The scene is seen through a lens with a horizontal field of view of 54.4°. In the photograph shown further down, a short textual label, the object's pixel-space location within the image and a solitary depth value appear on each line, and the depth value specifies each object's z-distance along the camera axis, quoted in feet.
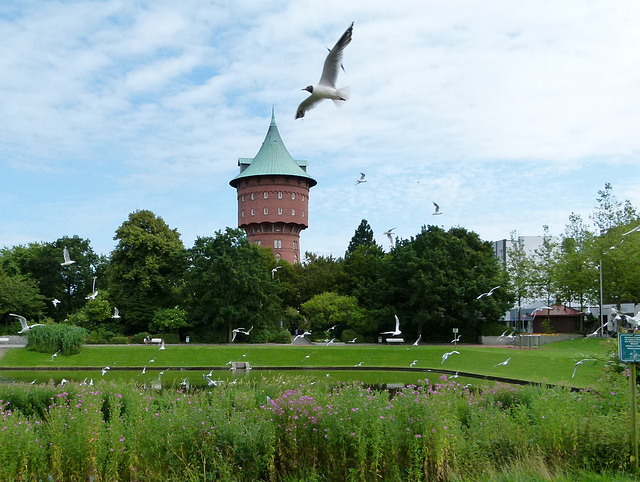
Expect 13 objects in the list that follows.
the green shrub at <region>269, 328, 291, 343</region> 156.97
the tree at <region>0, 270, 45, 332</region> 179.63
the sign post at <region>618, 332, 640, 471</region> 26.25
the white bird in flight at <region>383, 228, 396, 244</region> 87.97
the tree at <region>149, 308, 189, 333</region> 158.81
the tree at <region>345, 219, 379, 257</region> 255.50
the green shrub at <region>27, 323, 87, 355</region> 119.75
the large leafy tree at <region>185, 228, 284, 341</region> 150.20
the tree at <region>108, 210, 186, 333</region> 172.24
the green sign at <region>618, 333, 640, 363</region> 26.35
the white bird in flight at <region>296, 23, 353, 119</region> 26.37
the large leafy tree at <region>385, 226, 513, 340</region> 148.56
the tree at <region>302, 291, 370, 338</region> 166.50
